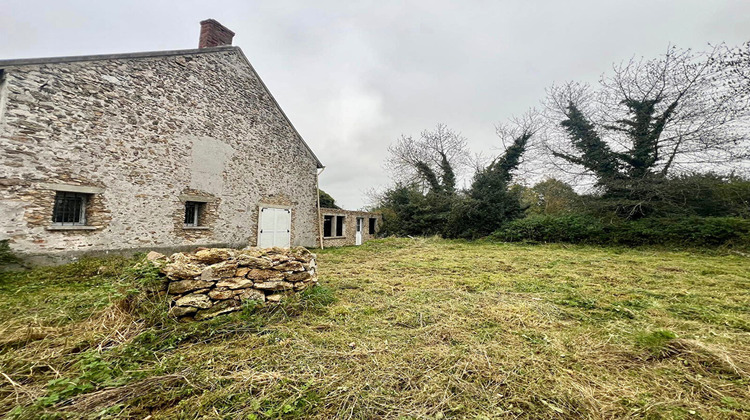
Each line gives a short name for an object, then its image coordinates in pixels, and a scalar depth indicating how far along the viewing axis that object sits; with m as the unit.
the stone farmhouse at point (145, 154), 5.96
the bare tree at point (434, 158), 20.62
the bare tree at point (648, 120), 10.75
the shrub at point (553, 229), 13.13
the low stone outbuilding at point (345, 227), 14.55
